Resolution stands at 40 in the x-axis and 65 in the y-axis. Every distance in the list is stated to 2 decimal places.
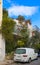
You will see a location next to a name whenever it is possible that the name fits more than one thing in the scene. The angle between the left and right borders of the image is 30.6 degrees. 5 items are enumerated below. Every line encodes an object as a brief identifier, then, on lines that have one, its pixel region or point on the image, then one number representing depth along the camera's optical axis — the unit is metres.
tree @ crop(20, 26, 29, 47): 12.95
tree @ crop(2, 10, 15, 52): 9.64
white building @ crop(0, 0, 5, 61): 9.53
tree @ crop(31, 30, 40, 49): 14.63
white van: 8.54
